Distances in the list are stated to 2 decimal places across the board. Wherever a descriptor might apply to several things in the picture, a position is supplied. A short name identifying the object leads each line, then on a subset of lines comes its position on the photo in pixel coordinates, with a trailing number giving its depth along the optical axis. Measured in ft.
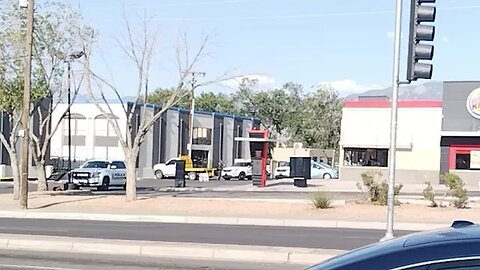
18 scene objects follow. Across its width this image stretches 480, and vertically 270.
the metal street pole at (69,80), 111.86
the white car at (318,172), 200.44
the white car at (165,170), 212.84
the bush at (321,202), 90.38
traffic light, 44.11
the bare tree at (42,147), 119.55
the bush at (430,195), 89.74
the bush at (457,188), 88.53
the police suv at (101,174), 144.25
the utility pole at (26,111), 89.76
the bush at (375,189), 92.48
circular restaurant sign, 167.12
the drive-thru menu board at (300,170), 147.21
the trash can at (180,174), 152.20
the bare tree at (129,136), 99.09
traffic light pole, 47.09
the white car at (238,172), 210.79
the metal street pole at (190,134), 233.14
